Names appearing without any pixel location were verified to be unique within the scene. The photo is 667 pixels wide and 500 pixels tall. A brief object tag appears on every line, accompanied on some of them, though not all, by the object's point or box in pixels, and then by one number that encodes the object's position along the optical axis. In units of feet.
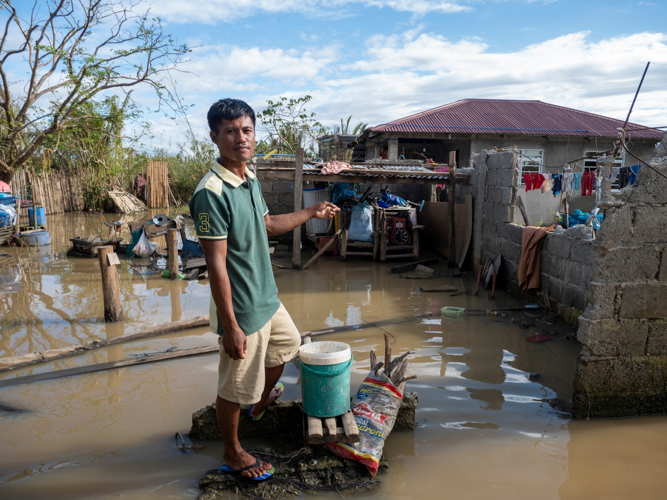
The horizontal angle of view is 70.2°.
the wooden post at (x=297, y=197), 29.30
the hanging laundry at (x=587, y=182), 25.58
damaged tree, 36.47
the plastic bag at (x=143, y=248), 33.83
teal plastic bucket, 9.22
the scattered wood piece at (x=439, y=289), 24.64
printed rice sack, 9.05
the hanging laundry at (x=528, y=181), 27.48
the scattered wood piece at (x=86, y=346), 14.83
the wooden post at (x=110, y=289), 19.27
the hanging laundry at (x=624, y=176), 23.73
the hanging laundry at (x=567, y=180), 25.87
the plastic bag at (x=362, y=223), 33.06
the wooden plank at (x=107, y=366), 13.93
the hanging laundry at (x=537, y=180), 27.12
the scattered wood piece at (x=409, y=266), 29.96
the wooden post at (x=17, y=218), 35.19
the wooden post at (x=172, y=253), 27.89
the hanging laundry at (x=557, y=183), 26.62
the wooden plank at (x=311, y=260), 30.30
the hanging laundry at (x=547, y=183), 27.12
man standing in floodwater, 7.48
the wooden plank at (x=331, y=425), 8.95
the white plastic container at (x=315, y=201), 36.78
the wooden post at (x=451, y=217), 30.71
